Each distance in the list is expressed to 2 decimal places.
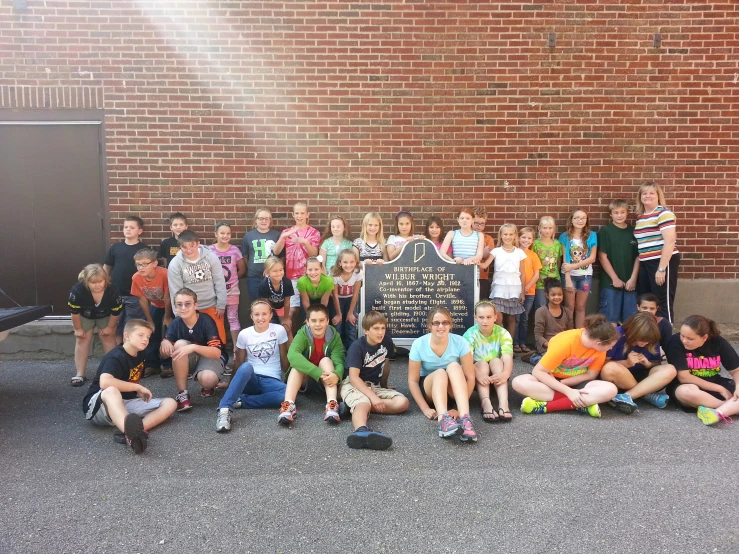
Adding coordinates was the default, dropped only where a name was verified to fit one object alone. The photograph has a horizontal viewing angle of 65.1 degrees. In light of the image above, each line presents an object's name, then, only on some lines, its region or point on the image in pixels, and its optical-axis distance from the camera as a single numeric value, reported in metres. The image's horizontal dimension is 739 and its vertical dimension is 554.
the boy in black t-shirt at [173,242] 7.17
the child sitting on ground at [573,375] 5.02
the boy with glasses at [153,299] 6.58
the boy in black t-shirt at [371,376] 5.00
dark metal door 7.49
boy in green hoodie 5.02
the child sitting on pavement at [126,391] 4.66
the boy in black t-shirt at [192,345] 5.43
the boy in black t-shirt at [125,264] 6.84
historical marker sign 7.10
